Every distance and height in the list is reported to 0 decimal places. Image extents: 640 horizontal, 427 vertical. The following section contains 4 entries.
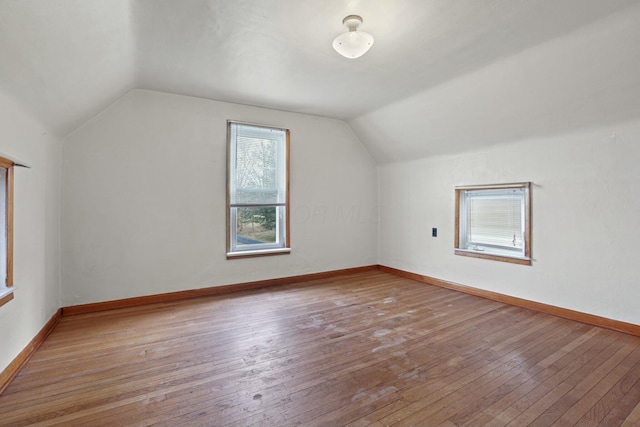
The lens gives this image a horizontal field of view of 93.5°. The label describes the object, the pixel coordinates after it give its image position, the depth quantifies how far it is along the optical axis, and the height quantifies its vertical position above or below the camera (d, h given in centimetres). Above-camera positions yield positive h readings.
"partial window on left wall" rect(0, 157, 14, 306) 203 -12
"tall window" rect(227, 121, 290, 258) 407 +31
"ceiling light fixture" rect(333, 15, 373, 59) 217 +128
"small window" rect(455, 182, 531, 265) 346 -12
